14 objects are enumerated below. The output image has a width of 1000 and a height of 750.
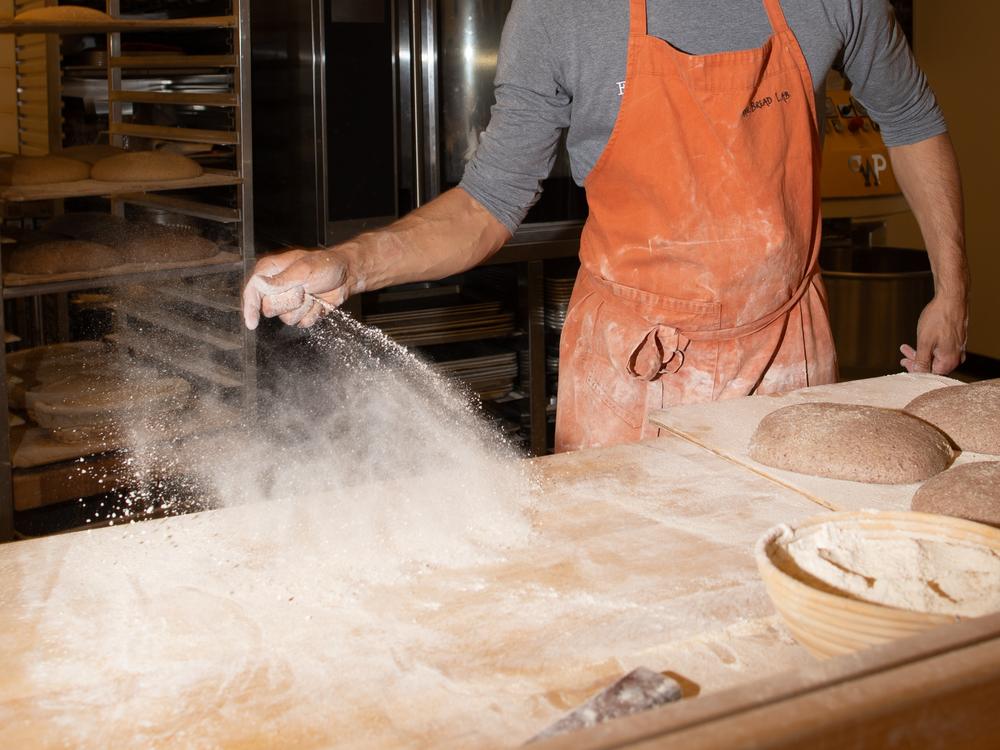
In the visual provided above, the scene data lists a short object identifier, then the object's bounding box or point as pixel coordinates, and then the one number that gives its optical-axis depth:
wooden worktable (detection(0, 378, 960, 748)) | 0.92
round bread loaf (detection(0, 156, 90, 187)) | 2.69
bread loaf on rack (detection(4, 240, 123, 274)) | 2.58
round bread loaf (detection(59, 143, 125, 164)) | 3.04
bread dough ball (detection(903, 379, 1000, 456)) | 1.57
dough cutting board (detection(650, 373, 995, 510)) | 1.41
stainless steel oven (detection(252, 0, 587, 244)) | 2.95
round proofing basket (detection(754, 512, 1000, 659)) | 0.85
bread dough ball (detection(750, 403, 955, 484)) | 1.46
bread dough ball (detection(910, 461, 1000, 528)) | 1.26
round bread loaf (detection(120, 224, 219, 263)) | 2.75
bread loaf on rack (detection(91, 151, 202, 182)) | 2.84
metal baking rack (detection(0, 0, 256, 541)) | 2.65
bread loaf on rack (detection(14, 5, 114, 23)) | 2.65
